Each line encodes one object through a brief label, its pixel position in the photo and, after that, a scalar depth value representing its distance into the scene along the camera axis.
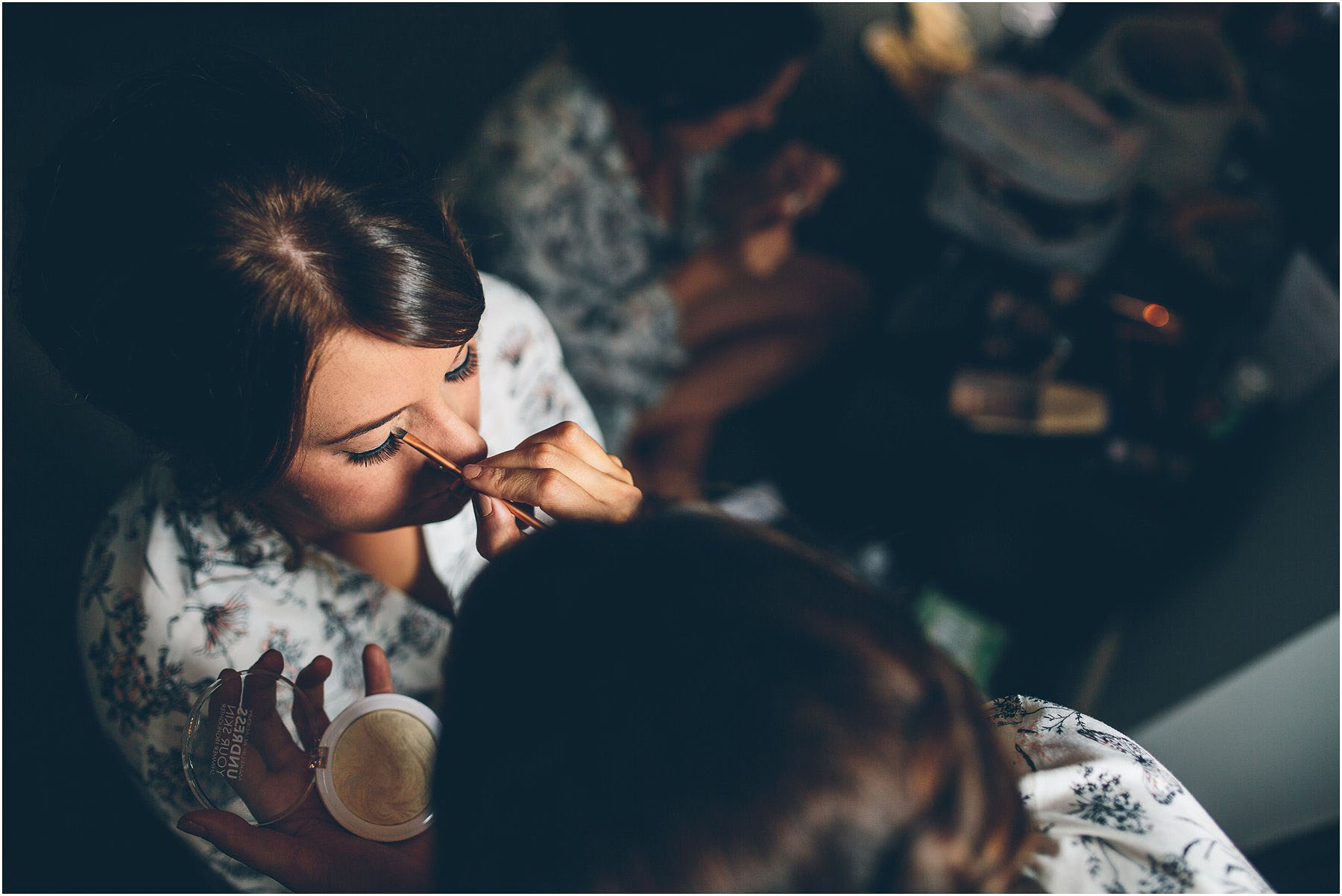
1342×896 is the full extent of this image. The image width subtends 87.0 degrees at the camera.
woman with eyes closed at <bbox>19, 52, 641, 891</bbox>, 0.57
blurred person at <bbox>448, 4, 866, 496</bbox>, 1.31
